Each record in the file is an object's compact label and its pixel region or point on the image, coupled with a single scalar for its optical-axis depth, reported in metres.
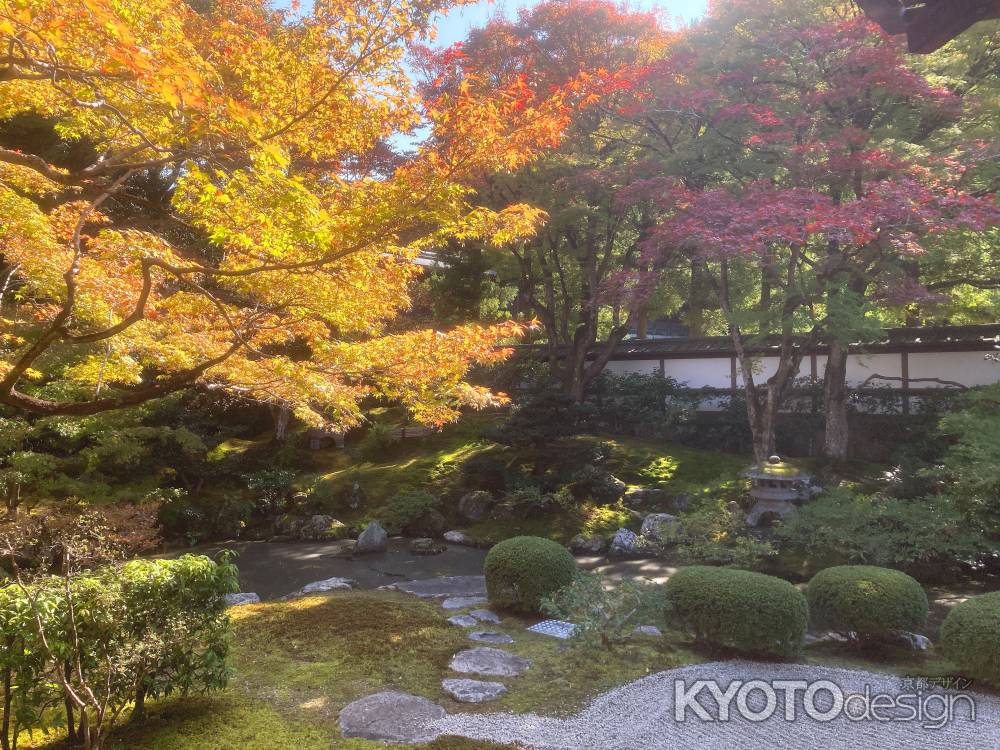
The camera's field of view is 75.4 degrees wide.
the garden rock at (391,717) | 4.13
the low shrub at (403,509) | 12.43
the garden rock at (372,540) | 11.14
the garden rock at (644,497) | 12.14
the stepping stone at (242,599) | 7.82
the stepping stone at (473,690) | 4.69
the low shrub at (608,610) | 5.37
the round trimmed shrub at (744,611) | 5.01
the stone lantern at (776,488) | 9.74
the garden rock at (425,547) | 11.09
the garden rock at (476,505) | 12.69
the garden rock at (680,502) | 11.77
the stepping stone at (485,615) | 6.74
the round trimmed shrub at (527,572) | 6.61
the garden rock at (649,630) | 6.11
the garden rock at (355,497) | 13.54
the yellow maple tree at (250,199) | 4.26
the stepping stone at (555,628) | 6.15
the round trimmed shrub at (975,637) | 4.51
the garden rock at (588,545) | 10.62
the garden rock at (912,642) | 5.71
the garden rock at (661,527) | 9.20
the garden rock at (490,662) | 5.20
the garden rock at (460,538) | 11.63
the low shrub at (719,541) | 7.81
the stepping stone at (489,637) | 5.99
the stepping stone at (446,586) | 8.19
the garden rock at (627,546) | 10.03
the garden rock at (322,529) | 12.48
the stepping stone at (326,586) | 8.16
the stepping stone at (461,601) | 7.46
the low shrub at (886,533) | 7.14
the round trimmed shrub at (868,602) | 5.23
